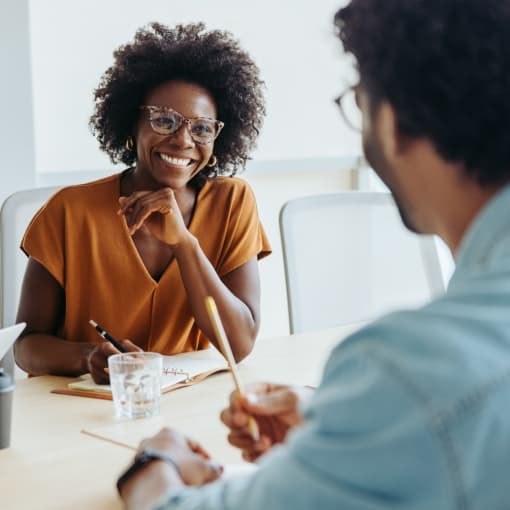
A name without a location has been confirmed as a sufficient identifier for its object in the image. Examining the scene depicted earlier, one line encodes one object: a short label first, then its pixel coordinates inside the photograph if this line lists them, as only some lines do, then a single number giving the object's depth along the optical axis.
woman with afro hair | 1.99
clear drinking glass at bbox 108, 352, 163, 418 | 1.50
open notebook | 1.64
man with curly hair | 0.63
